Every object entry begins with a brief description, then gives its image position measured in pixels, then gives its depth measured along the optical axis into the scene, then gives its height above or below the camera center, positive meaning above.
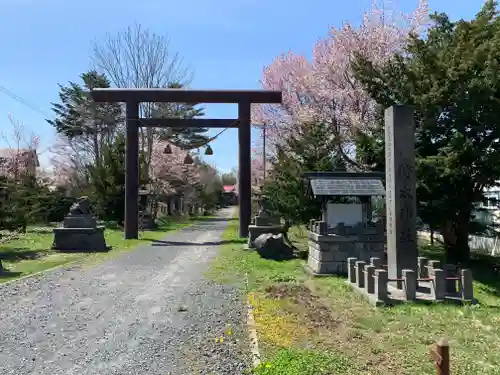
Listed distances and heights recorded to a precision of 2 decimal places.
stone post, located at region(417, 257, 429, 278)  9.89 -1.31
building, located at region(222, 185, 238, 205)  96.75 +2.06
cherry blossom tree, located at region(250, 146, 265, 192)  33.00 +2.72
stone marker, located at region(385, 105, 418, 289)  9.01 +0.25
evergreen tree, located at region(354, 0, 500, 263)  11.73 +2.37
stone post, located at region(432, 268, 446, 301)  8.16 -1.36
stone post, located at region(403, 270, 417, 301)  8.07 -1.34
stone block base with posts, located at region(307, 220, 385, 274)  11.16 -0.96
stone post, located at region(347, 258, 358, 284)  9.78 -1.34
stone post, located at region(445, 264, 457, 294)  8.72 -1.46
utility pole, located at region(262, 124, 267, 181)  27.69 +3.76
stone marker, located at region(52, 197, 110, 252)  16.27 -1.07
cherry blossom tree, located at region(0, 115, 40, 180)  27.55 +2.86
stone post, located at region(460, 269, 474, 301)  8.25 -1.37
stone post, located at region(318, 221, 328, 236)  11.30 -0.54
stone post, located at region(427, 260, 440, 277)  9.47 -1.20
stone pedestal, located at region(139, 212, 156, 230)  27.28 -0.96
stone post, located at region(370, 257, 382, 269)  9.47 -1.14
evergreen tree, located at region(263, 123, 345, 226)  15.52 +1.22
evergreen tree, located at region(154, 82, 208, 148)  32.03 +6.33
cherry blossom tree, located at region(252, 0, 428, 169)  20.17 +5.76
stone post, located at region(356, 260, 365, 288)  9.22 -1.34
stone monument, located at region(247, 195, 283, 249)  16.30 -0.73
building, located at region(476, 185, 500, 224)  19.96 -0.49
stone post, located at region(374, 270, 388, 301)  7.91 -1.31
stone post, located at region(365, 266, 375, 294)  8.57 -1.33
